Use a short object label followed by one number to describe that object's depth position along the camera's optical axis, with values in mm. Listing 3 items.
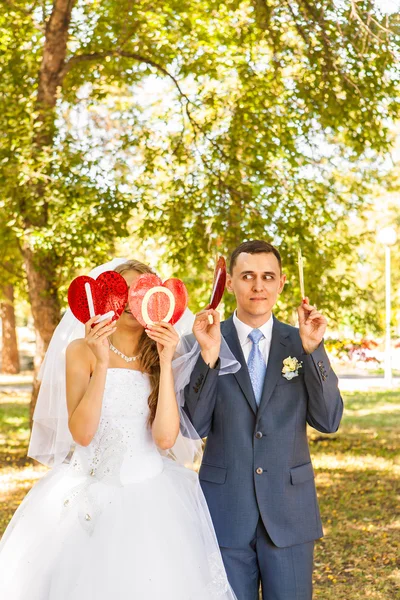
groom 3238
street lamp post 15906
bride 3197
